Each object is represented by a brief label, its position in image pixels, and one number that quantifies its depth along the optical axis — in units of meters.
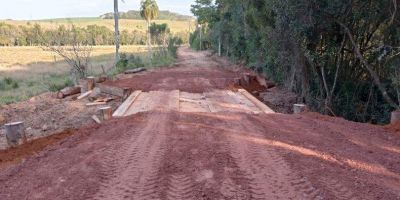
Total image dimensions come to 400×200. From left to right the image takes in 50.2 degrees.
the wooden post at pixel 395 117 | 8.45
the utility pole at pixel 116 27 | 22.12
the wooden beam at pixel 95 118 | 9.48
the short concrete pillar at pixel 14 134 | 7.27
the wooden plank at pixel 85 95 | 13.68
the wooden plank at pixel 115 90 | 13.03
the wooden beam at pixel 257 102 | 9.18
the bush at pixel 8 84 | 29.71
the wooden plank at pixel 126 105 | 8.80
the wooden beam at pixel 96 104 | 12.35
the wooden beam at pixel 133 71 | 20.52
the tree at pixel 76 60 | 18.59
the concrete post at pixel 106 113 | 8.48
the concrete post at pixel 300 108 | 9.34
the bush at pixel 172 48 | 39.54
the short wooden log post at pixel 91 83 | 14.66
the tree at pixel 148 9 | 40.03
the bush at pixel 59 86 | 17.61
